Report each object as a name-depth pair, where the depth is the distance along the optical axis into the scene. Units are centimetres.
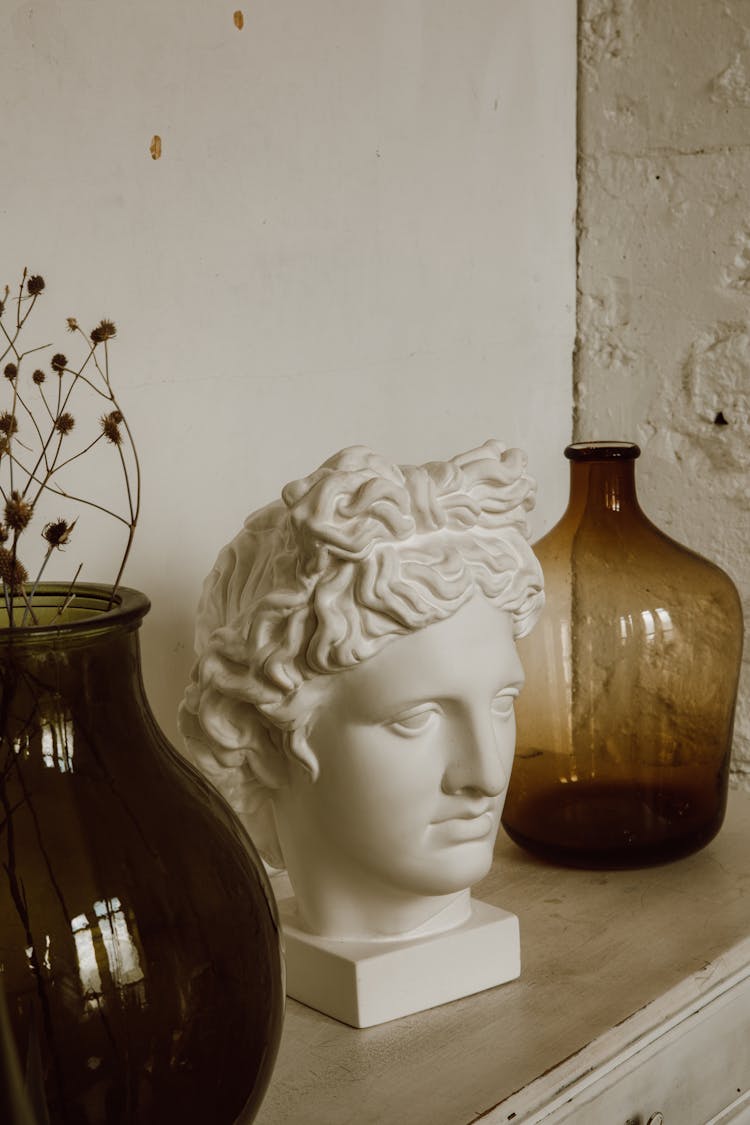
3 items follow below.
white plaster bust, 94
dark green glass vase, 69
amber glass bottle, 130
